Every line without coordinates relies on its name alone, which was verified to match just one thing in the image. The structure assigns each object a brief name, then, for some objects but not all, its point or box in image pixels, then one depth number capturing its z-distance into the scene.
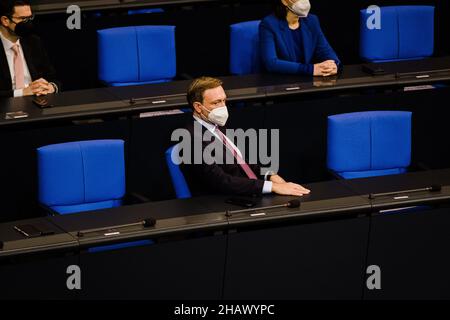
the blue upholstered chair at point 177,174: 10.71
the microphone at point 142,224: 9.81
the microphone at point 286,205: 10.20
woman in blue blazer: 13.17
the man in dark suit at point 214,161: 10.56
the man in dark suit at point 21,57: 12.55
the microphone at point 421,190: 10.52
